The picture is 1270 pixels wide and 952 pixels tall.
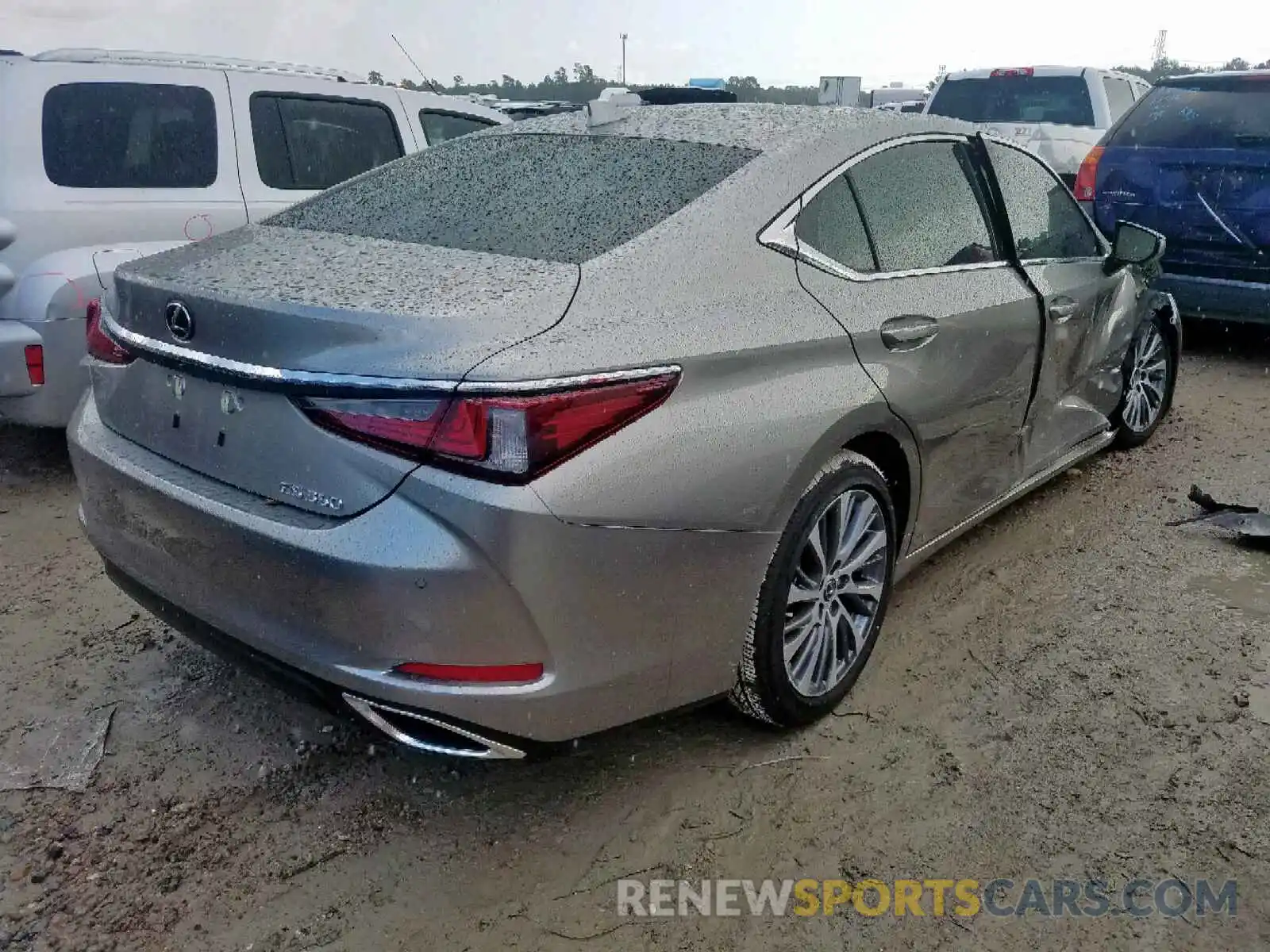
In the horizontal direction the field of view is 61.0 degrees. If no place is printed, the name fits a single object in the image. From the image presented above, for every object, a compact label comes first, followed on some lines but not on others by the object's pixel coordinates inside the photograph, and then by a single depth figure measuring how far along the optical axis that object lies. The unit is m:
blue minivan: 6.11
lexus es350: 2.01
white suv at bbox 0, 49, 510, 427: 4.19
